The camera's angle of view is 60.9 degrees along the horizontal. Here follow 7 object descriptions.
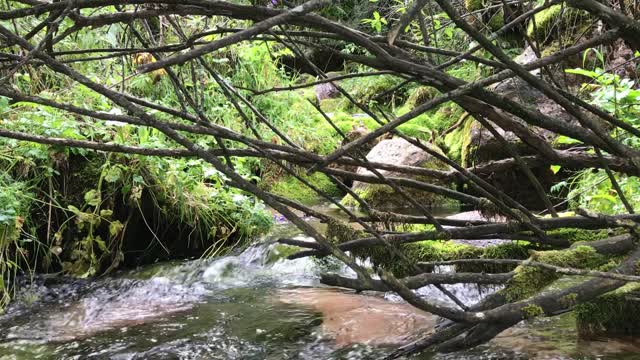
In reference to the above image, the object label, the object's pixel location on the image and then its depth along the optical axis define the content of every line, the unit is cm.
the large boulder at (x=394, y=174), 650
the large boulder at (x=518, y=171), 554
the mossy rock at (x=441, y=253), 238
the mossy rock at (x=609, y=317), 226
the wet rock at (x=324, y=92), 1199
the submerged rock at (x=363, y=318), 270
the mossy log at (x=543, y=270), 146
